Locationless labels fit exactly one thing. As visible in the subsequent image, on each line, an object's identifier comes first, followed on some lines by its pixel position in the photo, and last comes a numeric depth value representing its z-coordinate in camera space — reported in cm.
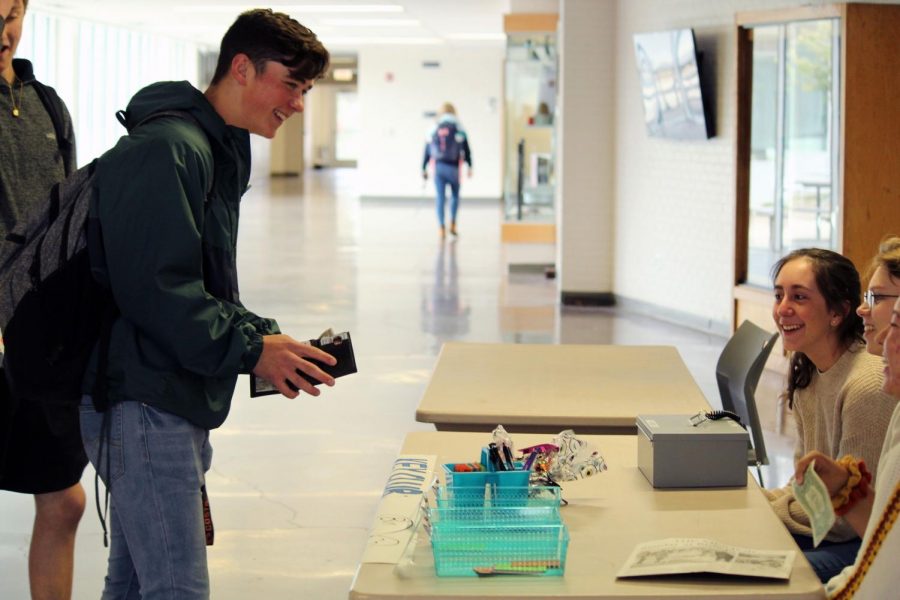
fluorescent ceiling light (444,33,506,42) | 2061
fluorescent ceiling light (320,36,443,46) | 2219
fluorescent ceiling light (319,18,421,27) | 1827
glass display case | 1272
